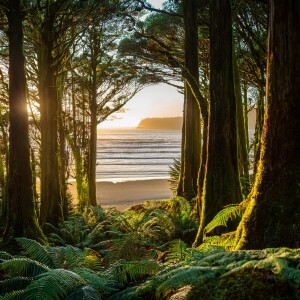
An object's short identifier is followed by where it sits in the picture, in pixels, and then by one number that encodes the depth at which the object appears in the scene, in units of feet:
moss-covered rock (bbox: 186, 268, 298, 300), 7.12
